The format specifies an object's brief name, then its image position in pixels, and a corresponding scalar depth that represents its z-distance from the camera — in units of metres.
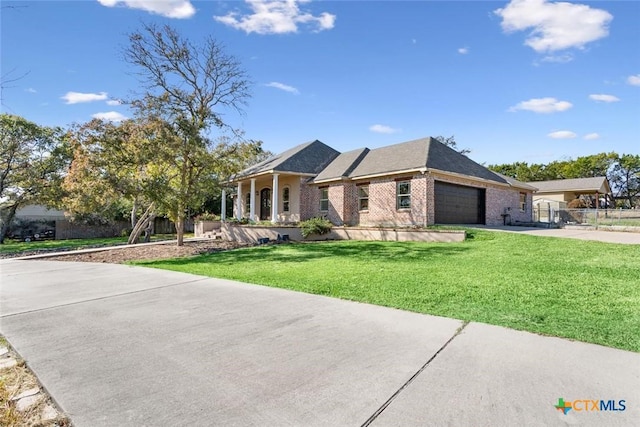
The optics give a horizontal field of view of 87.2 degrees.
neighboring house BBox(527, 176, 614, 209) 30.70
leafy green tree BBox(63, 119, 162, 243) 14.97
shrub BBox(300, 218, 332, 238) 16.95
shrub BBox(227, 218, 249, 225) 20.31
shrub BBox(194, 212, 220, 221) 24.41
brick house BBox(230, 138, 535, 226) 16.17
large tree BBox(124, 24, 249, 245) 15.63
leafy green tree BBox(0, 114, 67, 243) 23.62
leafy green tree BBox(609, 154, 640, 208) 46.66
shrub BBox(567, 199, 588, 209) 31.20
